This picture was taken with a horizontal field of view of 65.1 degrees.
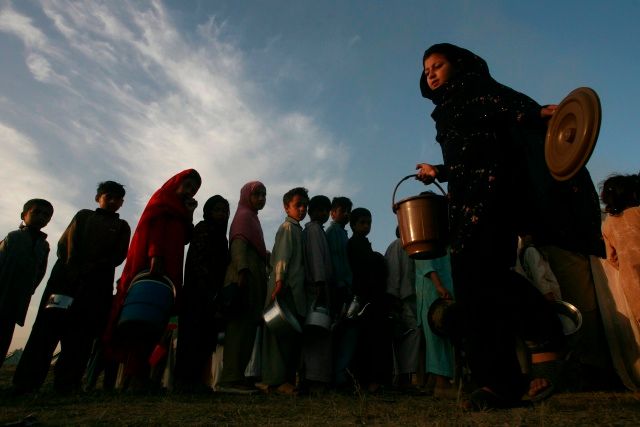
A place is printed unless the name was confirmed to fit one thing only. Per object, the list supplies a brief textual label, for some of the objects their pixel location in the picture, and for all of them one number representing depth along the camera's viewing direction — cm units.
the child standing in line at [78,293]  418
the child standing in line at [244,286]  436
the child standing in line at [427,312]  472
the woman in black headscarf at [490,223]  238
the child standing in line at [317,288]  472
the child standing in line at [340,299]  512
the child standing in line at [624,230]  389
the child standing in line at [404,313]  543
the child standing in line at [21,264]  484
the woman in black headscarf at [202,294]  444
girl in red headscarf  421
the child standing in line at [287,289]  456
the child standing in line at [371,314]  534
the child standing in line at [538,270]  469
